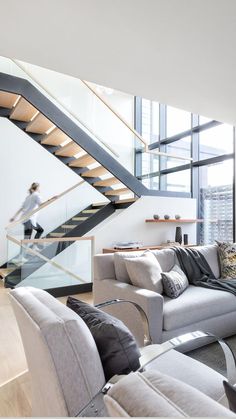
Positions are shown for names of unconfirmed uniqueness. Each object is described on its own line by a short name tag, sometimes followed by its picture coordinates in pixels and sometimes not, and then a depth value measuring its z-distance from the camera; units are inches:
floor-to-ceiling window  218.7
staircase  159.6
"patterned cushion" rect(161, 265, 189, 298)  110.3
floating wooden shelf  212.4
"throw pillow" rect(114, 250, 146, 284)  120.3
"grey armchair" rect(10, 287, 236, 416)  40.8
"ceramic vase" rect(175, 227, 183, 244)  218.8
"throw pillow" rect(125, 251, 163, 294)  110.0
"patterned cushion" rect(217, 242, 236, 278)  141.3
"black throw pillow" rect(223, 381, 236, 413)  23.9
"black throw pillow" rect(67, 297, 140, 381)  46.2
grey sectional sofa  96.7
